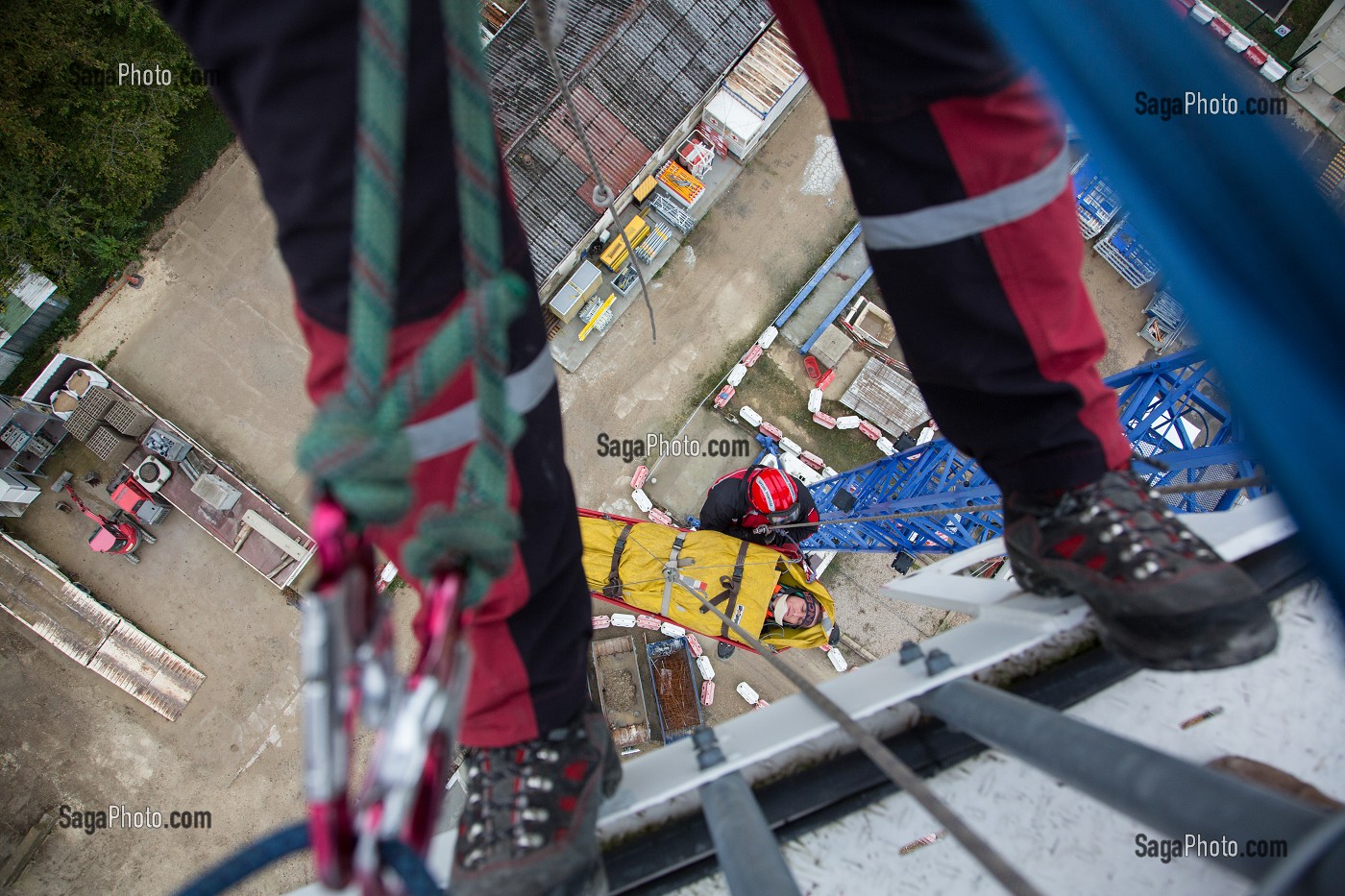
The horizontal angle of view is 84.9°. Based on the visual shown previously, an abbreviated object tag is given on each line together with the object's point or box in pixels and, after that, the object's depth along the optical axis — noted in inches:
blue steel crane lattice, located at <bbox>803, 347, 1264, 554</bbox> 350.9
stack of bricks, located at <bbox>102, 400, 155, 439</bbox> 525.0
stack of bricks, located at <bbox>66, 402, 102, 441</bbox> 520.1
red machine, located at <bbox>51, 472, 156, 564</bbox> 525.7
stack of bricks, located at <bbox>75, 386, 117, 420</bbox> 520.4
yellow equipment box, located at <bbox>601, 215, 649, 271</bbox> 560.4
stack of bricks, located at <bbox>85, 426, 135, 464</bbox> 529.7
